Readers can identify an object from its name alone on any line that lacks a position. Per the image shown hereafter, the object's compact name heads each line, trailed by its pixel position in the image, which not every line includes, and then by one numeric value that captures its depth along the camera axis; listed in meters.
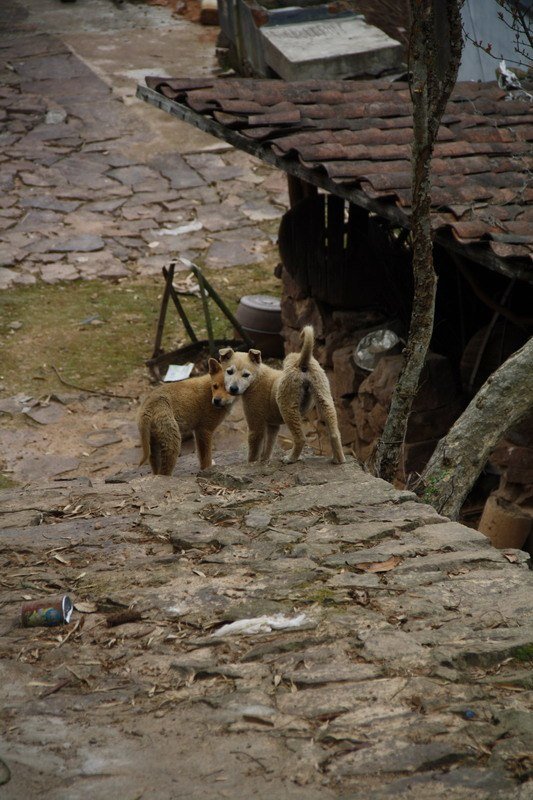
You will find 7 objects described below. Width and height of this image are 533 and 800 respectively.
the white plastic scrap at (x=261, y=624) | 7.83
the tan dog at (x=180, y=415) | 14.28
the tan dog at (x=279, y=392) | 13.06
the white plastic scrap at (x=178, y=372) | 22.24
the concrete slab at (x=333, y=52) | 29.56
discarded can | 8.09
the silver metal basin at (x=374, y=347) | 19.31
